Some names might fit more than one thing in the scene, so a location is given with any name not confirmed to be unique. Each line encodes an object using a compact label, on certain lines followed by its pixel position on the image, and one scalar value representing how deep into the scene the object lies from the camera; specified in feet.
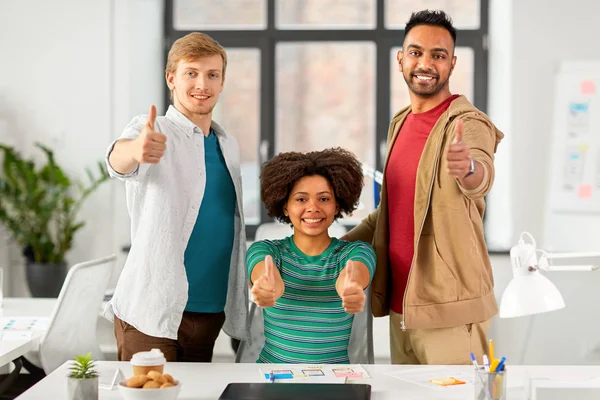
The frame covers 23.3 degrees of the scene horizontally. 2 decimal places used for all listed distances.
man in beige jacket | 12.49
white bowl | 10.69
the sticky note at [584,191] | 22.74
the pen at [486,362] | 10.92
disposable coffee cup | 10.93
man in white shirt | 12.60
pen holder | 10.83
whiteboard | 22.70
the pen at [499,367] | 10.87
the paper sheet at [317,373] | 11.68
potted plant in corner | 23.08
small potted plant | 10.78
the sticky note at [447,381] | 11.63
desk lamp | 11.33
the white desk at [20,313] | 13.47
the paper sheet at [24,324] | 15.05
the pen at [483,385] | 10.85
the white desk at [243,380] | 11.28
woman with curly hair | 12.55
